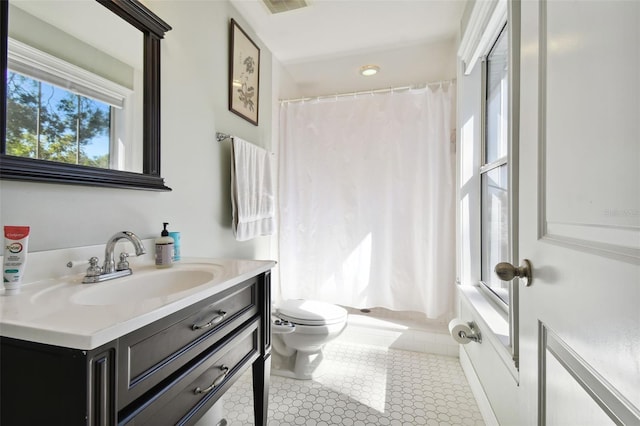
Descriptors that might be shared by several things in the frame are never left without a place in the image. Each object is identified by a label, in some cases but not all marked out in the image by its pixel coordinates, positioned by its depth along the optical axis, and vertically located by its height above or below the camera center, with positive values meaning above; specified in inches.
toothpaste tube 27.4 -4.1
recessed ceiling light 88.7 +45.9
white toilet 65.6 -27.8
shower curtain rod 81.9 +37.7
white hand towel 65.9 +5.8
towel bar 63.2 +17.5
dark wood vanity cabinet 19.7 -13.1
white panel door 14.3 +0.3
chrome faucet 34.6 -5.9
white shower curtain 81.9 +4.3
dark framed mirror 29.5 +10.9
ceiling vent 67.3 +50.3
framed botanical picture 68.0 +36.0
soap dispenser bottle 43.1 -5.7
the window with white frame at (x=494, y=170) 51.3 +8.8
